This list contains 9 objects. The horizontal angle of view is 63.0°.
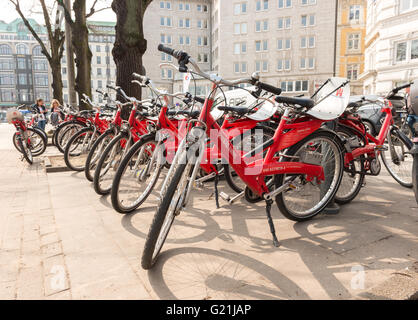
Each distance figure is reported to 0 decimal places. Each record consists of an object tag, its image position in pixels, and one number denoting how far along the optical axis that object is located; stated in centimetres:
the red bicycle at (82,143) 623
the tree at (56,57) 1890
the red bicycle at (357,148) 395
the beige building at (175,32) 5588
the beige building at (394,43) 2528
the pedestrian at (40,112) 1291
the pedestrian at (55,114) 1270
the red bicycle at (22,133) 764
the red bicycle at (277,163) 247
